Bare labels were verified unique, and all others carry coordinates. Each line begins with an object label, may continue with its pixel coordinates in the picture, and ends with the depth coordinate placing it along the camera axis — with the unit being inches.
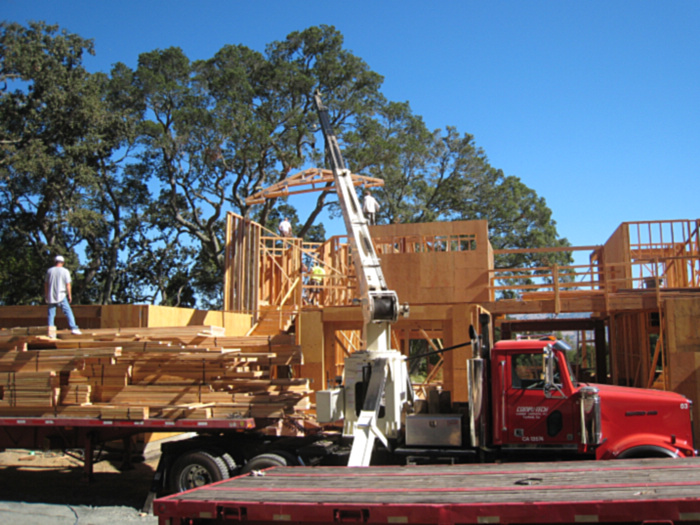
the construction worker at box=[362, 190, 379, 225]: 604.1
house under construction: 550.9
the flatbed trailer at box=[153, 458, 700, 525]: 204.5
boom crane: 330.6
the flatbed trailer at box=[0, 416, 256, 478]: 388.5
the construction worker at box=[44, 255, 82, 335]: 471.8
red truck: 305.4
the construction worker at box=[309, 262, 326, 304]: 756.6
